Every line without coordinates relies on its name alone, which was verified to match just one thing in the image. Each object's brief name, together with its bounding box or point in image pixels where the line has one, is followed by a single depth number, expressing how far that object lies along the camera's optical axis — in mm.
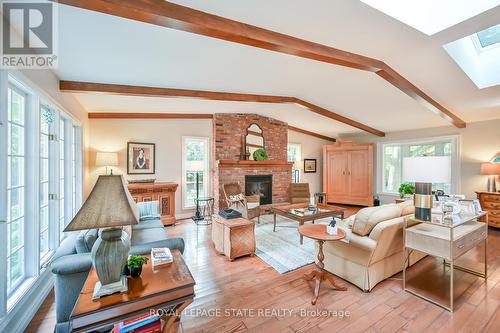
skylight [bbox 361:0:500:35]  1965
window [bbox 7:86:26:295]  1915
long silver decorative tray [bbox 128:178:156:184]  4676
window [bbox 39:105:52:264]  2549
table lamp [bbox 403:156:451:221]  2178
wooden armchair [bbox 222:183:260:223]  4761
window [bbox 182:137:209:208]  5359
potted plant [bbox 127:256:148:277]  1436
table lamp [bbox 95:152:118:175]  4199
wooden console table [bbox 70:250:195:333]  1143
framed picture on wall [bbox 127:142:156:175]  4820
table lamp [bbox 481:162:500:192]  4218
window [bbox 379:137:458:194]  5205
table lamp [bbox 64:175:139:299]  1231
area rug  2959
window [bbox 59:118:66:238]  3182
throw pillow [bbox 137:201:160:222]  3633
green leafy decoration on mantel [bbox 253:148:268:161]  5938
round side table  2180
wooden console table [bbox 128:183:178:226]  4383
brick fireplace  5535
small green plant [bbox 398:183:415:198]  5164
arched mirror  5969
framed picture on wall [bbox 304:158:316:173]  7530
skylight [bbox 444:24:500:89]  2760
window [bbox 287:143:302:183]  7301
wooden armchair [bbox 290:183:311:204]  6242
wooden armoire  6539
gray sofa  1639
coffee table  3857
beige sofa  2283
